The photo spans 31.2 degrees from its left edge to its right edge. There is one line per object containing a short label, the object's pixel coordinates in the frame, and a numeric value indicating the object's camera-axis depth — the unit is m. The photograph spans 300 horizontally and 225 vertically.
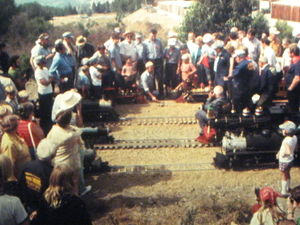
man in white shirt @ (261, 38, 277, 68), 13.89
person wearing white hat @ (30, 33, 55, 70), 13.69
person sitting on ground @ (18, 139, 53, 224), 6.32
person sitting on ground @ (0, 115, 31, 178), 7.20
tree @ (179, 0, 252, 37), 23.05
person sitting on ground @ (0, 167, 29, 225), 5.31
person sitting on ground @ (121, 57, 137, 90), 15.30
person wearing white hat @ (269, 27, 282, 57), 15.73
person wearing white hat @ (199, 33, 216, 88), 15.49
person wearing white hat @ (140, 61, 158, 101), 15.13
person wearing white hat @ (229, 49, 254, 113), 11.53
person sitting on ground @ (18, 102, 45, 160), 7.91
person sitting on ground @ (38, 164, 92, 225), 5.43
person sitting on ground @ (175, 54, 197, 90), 15.46
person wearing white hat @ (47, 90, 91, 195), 7.47
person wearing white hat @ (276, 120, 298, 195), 8.98
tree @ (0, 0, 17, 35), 27.14
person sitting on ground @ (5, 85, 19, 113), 9.74
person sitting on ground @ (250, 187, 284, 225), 6.25
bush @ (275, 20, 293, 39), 26.95
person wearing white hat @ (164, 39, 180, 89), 15.84
